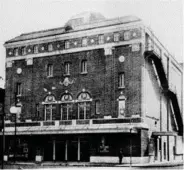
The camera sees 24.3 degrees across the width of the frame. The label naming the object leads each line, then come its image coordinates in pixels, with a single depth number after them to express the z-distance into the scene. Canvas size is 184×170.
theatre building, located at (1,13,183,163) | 33.06
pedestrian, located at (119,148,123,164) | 31.01
